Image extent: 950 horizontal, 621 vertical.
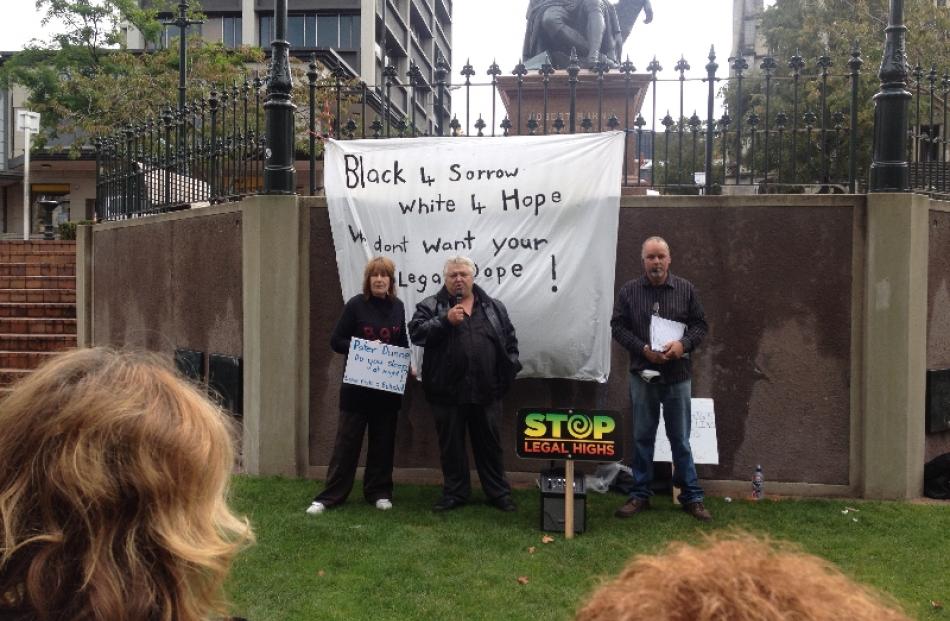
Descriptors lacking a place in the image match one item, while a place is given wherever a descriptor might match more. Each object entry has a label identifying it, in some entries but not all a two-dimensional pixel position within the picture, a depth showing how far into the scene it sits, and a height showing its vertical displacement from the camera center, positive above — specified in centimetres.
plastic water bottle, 664 -145
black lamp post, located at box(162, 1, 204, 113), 1560 +482
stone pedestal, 910 +212
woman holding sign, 635 -85
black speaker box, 569 -140
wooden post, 557 -138
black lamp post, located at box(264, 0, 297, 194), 731 +140
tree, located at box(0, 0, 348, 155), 2559 +715
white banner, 686 +52
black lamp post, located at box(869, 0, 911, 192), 670 +133
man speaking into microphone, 623 -57
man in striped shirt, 609 -51
